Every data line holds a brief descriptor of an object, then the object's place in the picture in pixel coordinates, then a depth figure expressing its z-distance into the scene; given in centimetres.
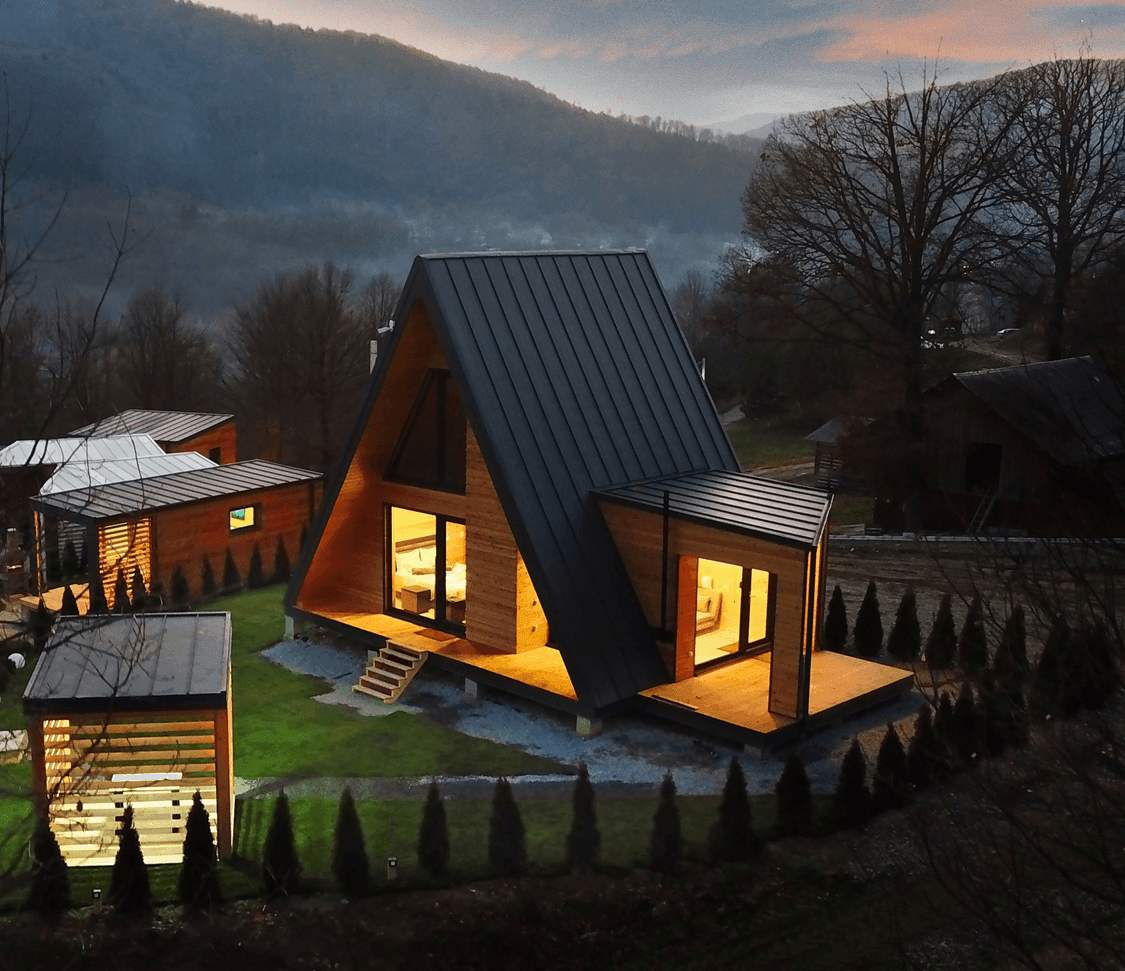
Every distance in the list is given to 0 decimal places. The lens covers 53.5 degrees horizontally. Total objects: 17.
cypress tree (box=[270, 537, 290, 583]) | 2300
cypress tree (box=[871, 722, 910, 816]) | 1242
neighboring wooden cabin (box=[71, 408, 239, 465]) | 3047
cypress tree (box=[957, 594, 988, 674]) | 1616
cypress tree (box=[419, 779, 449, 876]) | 1128
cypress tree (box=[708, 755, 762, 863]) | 1163
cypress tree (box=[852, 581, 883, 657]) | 1764
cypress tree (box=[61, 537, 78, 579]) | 2402
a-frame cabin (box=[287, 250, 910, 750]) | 1457
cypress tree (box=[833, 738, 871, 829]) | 1227
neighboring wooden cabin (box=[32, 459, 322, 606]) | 2062
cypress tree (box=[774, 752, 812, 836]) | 1209
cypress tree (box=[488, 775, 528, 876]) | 1128
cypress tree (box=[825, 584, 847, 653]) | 1812
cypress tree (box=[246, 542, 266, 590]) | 2227
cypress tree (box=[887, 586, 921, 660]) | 1734
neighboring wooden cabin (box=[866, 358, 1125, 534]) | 2714
